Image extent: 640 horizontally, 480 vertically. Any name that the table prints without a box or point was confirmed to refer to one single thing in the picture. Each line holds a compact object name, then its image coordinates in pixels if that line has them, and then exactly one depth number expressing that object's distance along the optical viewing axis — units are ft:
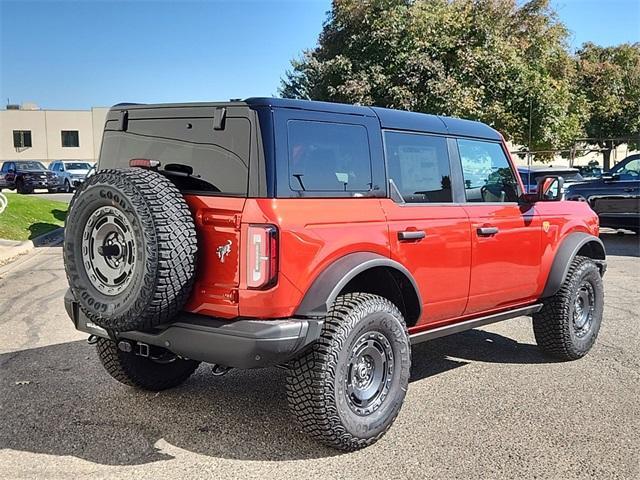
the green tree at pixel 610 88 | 108.58
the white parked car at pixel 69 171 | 113.50
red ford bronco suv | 11.33
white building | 179.22
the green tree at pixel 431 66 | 45.88
